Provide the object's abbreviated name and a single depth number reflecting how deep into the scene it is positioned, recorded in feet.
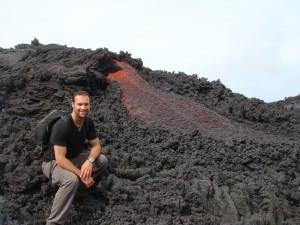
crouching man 11.53
